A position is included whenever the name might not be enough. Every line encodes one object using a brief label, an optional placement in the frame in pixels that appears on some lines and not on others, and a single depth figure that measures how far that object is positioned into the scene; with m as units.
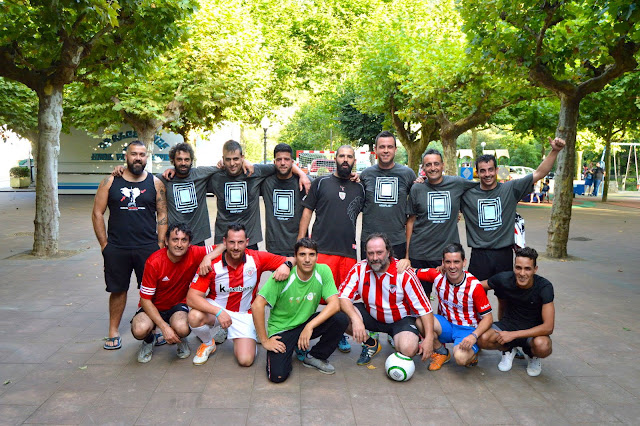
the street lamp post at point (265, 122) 25.45
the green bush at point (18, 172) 30.61
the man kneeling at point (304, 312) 4.84
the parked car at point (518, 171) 32.90
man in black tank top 5.38
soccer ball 4.64
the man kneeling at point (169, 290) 5.04
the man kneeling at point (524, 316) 4.76
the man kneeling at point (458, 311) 4.85
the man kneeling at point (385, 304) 4.87
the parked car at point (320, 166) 25.61
